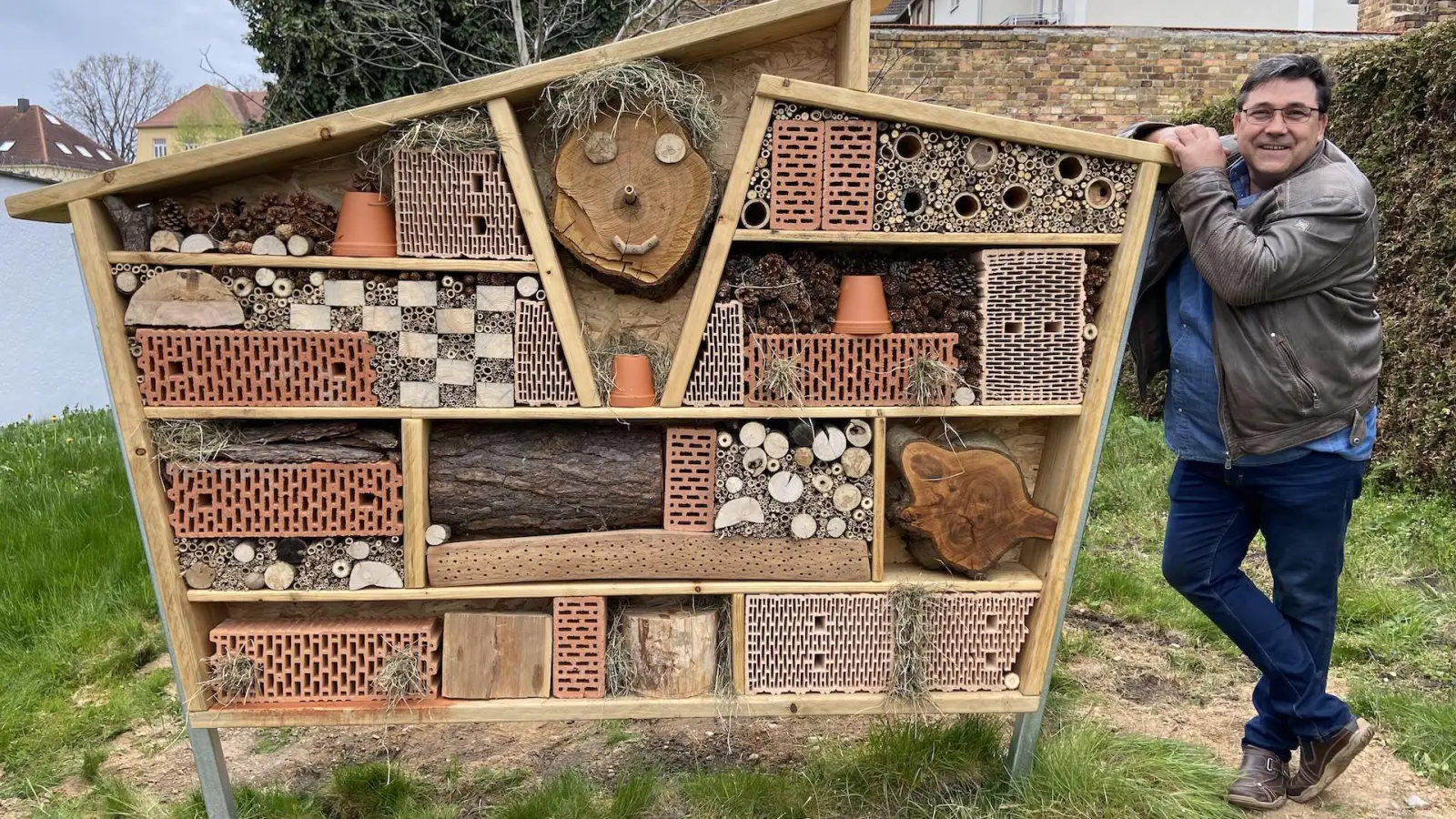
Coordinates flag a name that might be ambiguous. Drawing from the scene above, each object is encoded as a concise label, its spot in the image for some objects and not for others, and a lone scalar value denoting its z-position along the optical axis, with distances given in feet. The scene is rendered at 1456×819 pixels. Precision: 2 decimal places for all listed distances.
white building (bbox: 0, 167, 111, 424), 26.68
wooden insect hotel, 8.10
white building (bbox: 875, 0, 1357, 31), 46.34
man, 7.58
